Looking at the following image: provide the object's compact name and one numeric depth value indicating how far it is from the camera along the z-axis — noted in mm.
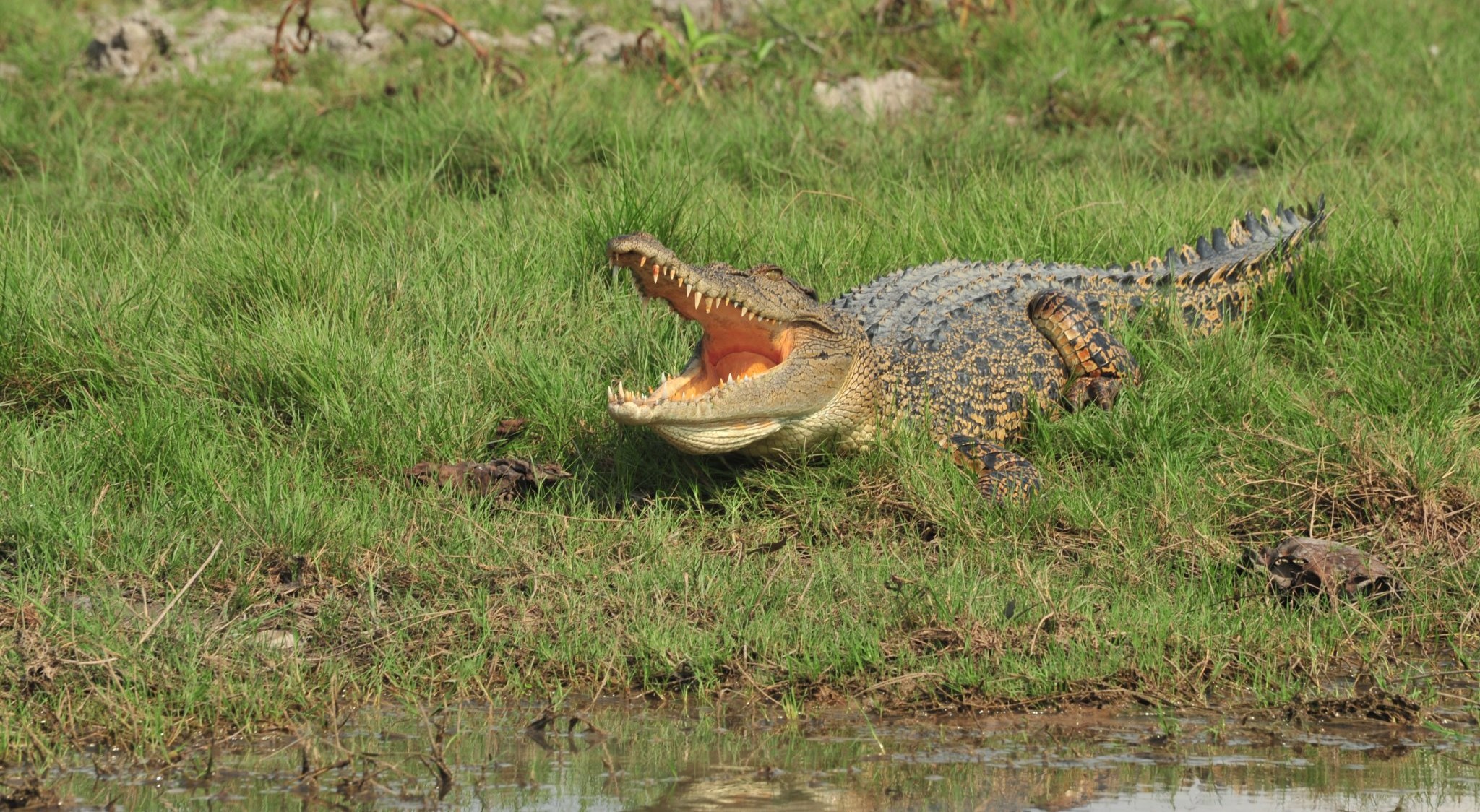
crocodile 8930
